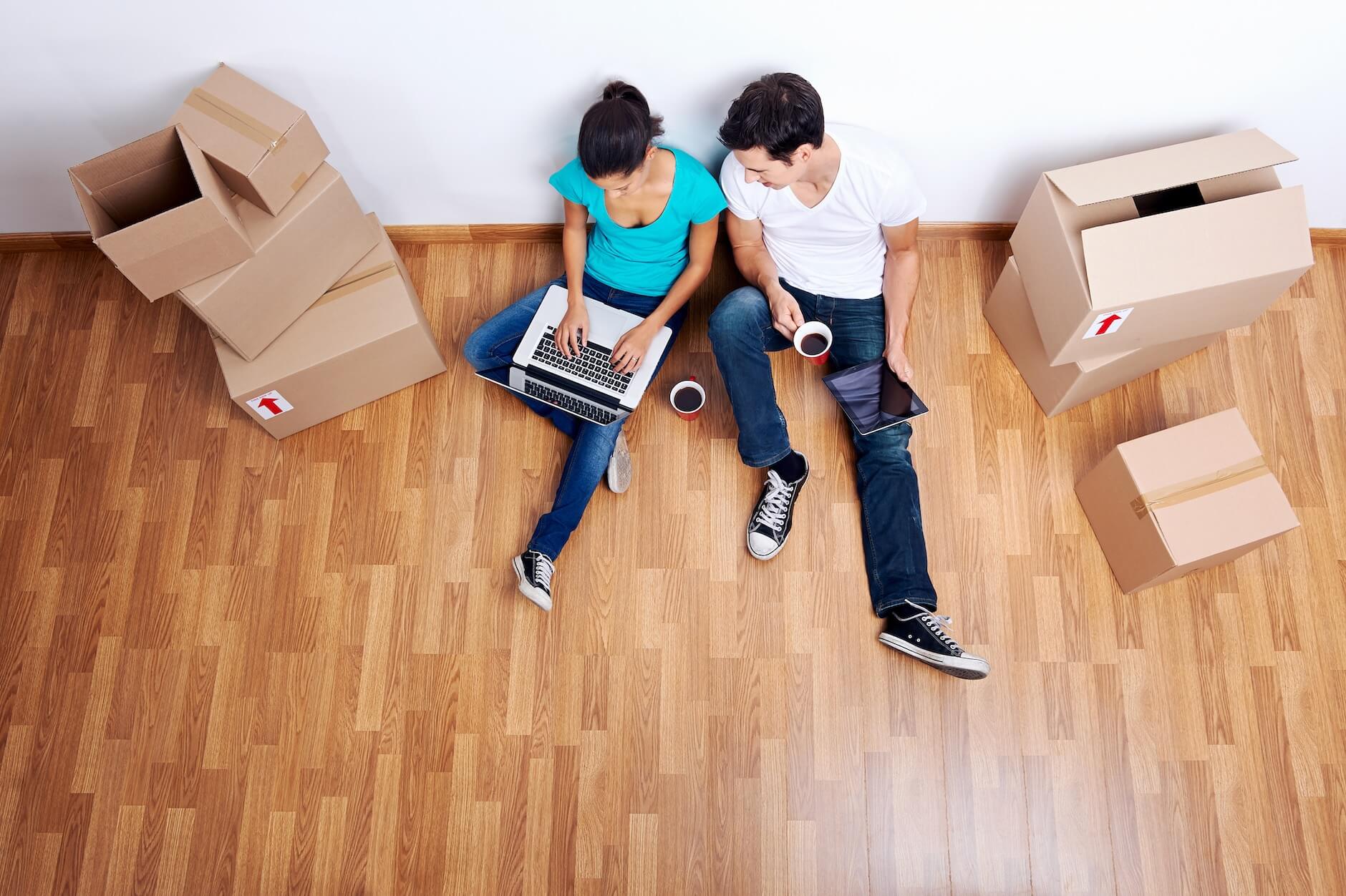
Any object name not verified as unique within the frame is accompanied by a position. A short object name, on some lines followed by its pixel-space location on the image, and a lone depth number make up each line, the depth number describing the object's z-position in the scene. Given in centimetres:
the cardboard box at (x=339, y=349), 192
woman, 186
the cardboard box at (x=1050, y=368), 196
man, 184
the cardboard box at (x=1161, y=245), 170
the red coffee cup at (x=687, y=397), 203
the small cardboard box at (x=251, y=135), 168
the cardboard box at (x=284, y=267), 176
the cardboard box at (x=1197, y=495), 180
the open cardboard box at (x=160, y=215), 160
